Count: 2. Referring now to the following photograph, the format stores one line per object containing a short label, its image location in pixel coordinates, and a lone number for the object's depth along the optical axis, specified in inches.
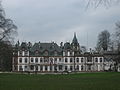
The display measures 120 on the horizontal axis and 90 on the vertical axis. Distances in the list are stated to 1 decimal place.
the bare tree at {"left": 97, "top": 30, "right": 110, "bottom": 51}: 2880.0
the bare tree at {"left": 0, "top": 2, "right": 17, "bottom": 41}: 1643.9
